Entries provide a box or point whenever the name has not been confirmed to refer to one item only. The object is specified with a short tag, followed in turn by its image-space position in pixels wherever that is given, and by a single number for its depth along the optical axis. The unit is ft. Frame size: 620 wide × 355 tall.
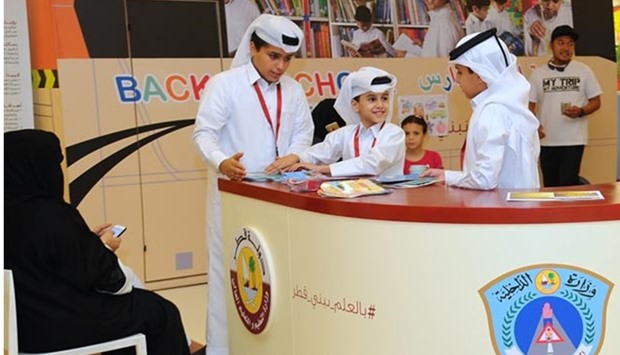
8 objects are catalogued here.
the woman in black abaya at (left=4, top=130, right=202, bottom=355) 8.43
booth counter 7.25
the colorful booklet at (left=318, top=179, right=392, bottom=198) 8.19
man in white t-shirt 20.22
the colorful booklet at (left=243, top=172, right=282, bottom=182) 10.18
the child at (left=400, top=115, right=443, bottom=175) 14.53
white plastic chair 7.87
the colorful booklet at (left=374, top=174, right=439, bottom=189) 8.99
